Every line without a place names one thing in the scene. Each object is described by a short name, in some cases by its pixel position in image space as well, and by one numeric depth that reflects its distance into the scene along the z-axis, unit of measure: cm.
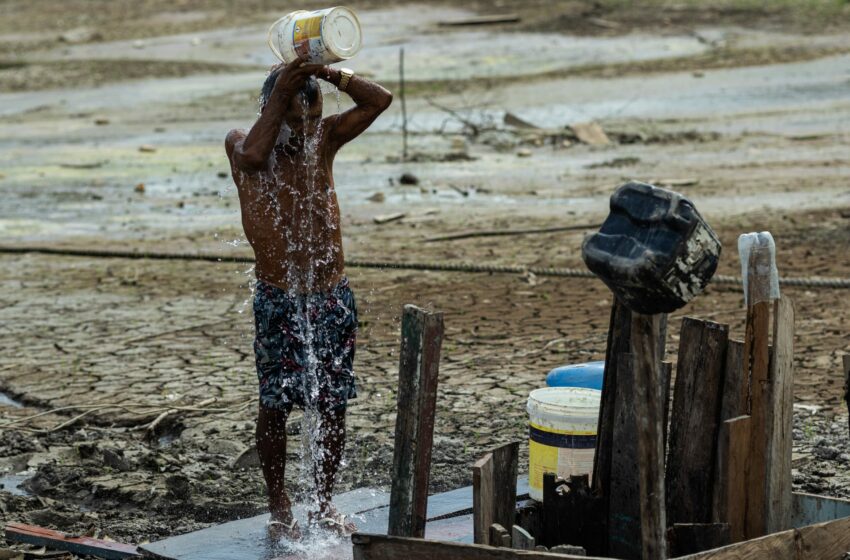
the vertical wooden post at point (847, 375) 741
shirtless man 884
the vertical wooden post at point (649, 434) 658
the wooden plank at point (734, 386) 757
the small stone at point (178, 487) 1028
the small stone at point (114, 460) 1082
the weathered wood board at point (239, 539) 866
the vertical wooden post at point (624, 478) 763
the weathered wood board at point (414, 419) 699
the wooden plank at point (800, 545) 696
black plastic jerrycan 621
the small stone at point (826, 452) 1057
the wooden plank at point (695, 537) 738
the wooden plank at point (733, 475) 741
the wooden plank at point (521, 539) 690
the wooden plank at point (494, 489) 722
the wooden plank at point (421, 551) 677
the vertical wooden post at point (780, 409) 750
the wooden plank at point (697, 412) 781
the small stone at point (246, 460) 1087
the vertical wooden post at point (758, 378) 745
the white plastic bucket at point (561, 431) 865
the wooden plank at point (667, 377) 786
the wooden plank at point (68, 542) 884
